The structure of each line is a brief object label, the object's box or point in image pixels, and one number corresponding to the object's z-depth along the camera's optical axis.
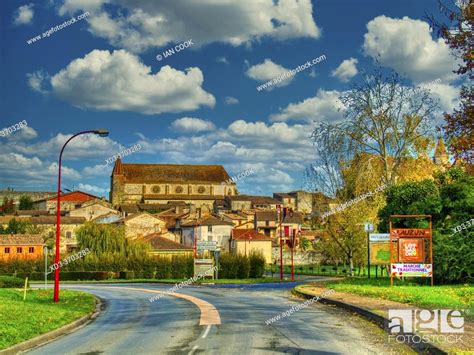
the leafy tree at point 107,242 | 68.08
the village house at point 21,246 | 74.81
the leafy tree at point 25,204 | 157.88
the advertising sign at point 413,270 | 24.58
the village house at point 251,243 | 88.56
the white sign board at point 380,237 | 26.49
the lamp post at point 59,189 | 23.52
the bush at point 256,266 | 61.72
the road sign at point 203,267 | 53.07
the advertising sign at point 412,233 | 25.49
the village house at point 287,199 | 180.00
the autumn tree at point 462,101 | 16.97
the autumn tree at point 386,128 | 35.09
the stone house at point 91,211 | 120.38
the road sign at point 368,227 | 27.53
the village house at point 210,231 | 92.31
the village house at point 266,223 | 114.06
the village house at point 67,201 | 140.75
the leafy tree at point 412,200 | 29.64
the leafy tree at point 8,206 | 148.88
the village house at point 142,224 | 95.94
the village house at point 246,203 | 154.38
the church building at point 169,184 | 161.38
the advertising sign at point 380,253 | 26.77
